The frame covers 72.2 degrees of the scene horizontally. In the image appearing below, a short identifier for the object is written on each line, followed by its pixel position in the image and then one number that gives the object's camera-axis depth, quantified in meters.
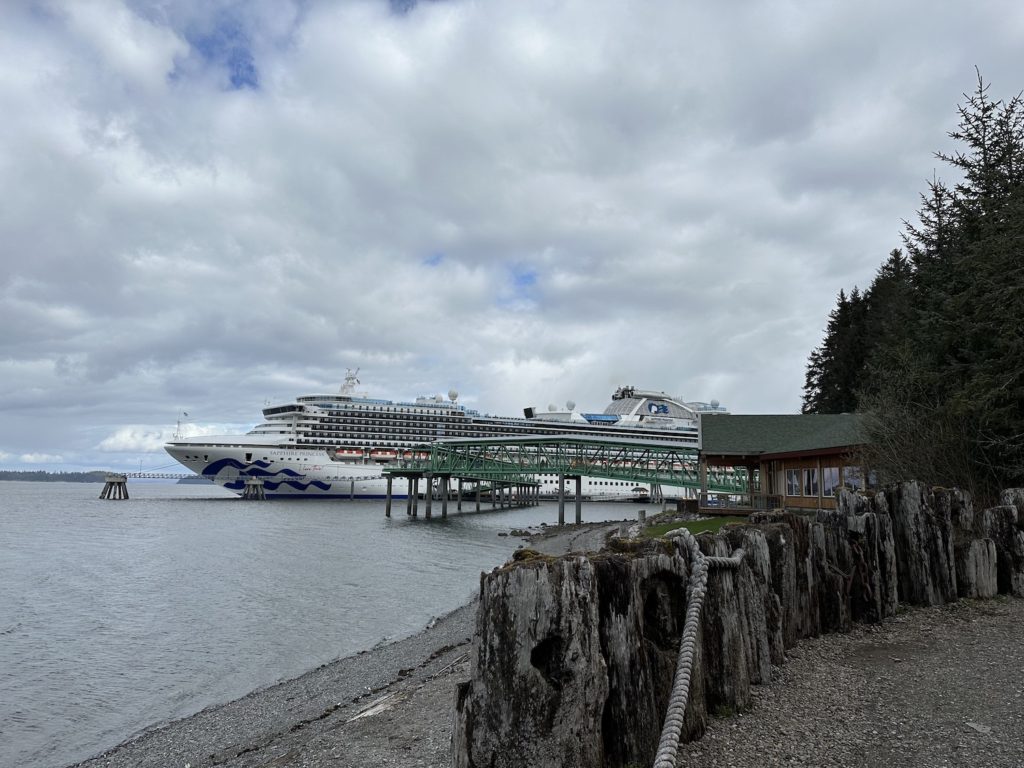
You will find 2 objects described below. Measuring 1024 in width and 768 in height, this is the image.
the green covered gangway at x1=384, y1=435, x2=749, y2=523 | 49.03
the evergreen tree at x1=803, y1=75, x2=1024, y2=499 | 13.81
